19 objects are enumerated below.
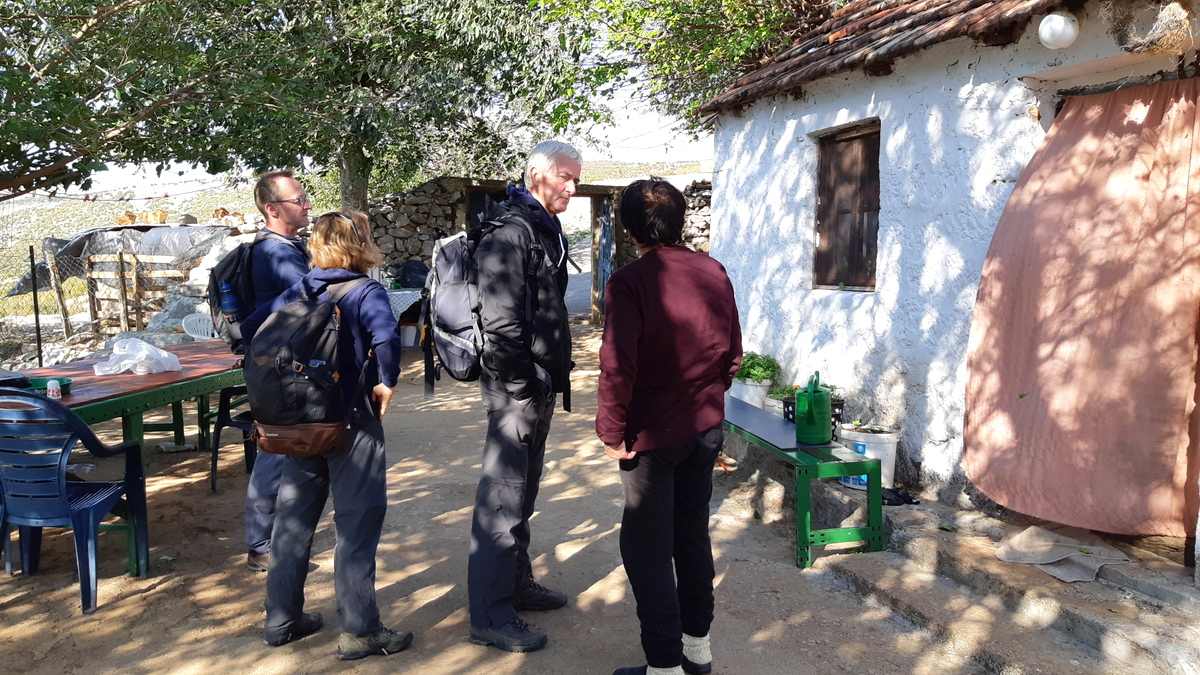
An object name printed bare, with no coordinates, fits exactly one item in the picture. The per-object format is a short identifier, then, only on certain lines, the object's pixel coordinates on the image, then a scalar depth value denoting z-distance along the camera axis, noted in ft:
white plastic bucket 16.52
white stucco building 14.12
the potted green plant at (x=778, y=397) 20.27
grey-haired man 9.79
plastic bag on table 16.10
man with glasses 12.33
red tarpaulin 11.59
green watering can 15.10
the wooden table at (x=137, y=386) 13.26
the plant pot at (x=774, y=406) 20.45
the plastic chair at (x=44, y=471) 11.37
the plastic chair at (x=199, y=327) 24.82
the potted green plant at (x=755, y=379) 21.39
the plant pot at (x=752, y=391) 21.31
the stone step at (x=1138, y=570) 10.69
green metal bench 13.70
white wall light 12.52
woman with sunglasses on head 10.16
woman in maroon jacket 8.89
